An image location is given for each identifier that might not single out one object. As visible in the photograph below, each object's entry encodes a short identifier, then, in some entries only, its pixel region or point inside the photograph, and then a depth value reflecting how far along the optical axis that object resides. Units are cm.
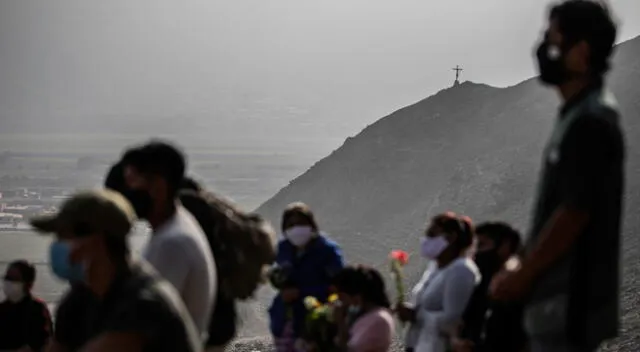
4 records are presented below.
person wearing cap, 878
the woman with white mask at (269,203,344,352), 1652
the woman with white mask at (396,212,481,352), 1510
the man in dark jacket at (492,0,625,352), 973
